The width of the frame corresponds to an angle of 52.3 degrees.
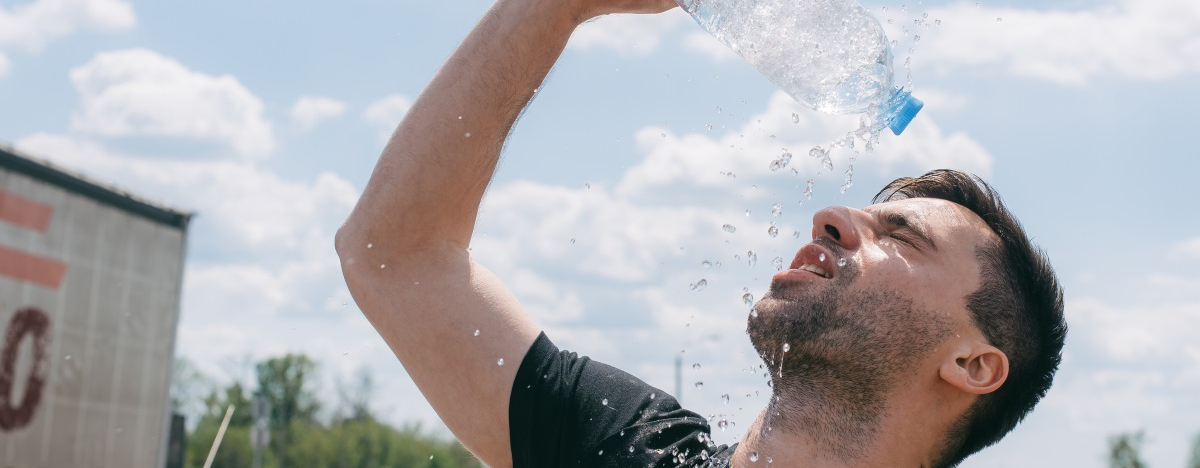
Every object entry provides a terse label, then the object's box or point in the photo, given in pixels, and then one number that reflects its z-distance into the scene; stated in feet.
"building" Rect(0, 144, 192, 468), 29.89
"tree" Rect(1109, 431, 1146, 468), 166.71
